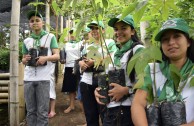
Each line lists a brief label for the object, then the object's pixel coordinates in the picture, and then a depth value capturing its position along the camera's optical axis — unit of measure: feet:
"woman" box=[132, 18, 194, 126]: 5.63
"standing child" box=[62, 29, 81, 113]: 18.39
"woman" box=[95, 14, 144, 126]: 7.69
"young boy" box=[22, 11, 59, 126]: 12.00
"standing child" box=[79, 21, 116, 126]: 10.99
